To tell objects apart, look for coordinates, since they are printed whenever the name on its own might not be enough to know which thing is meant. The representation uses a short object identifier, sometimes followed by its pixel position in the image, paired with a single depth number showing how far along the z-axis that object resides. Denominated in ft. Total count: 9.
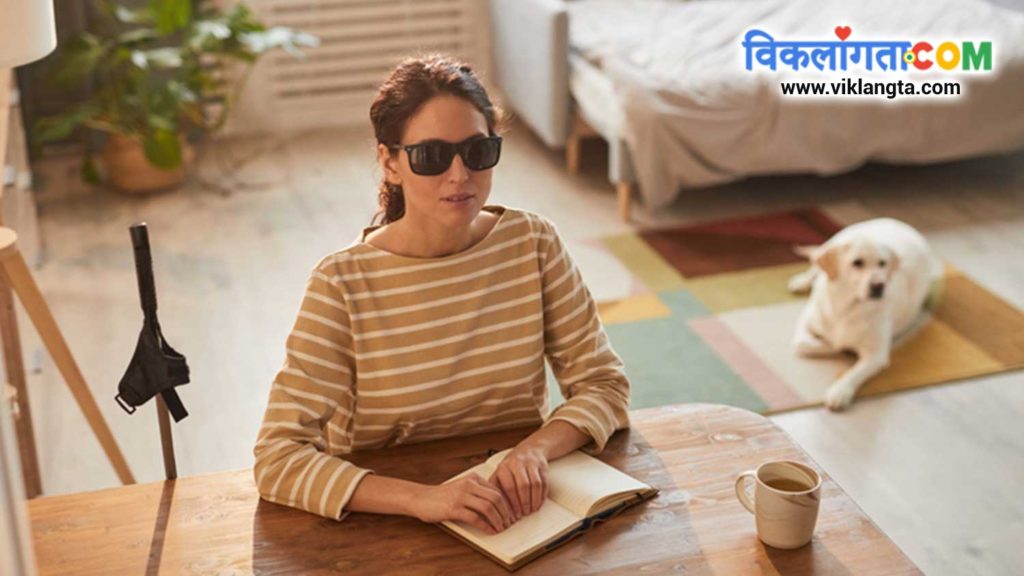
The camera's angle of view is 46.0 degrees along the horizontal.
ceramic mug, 4.41
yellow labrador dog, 10.12
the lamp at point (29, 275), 6.91
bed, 13.03
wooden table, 4.45
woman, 4.91
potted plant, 14.20
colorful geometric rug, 10.16
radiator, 16.93
